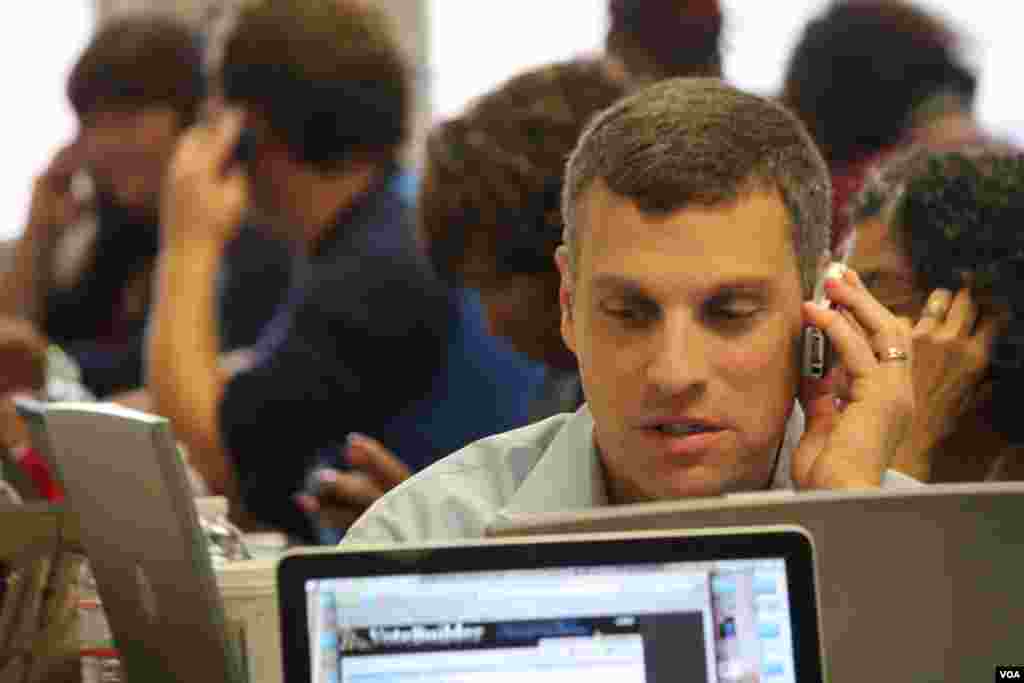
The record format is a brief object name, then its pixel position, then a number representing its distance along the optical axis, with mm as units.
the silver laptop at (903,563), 2607
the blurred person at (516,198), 5225
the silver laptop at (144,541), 3140
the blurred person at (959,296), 4473
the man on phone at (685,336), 3319
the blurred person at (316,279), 6273
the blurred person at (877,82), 6991
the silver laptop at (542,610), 2524
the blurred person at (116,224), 8630
